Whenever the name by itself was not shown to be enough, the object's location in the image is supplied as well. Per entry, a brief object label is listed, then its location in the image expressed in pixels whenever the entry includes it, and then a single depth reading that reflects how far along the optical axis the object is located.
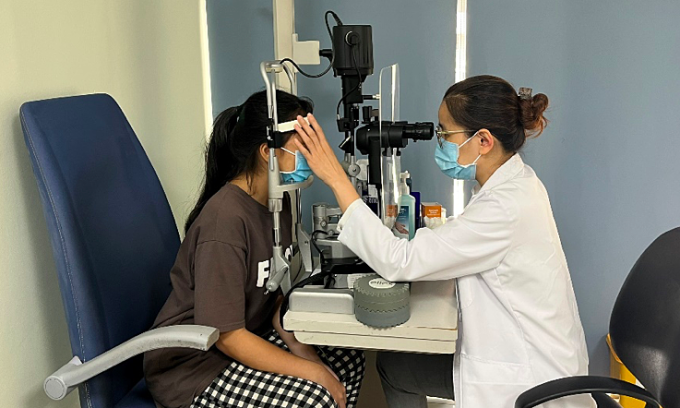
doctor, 1.34
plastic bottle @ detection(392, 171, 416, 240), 1.68
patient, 1.31
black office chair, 1.19
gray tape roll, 1.24
